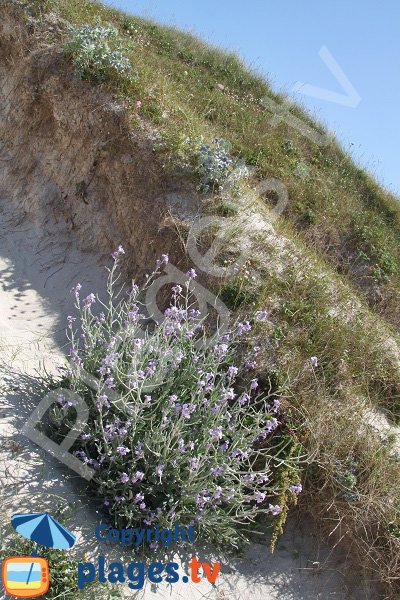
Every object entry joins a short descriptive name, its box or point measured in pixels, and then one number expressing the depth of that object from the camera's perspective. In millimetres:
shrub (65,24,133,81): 7082
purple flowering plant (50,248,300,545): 3812
